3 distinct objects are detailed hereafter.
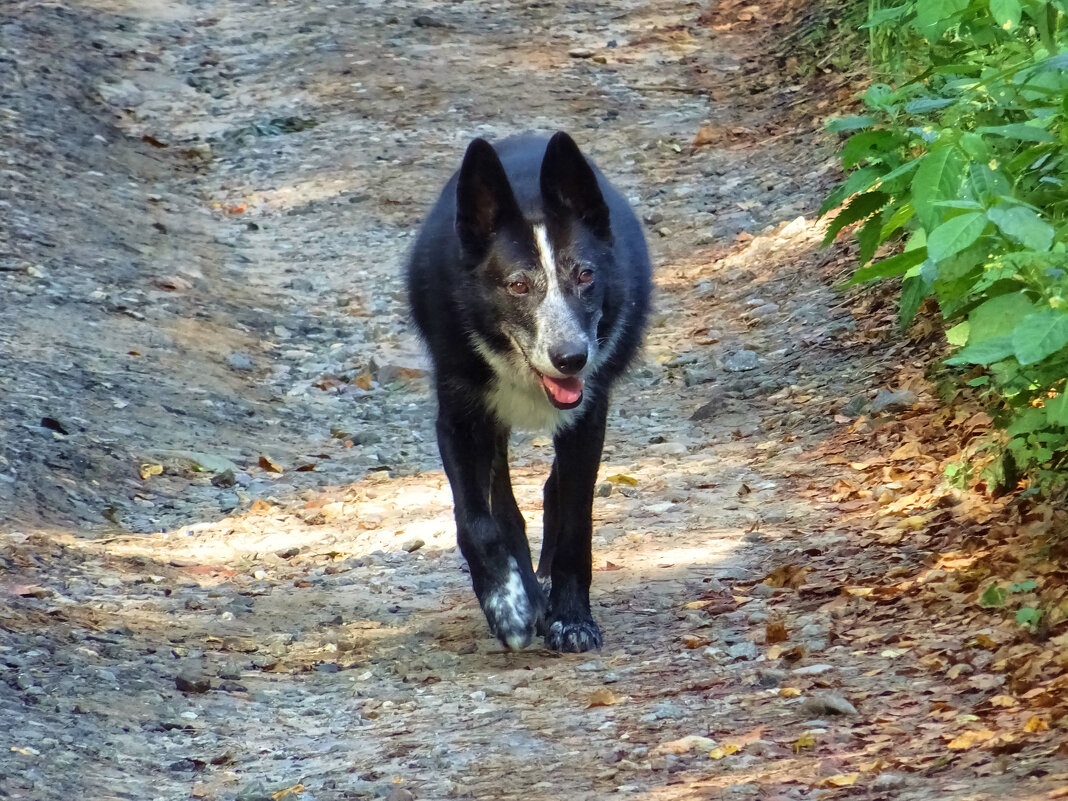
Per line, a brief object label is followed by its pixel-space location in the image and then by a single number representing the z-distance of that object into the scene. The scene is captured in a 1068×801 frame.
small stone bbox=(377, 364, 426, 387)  18.06
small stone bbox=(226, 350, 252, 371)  18.03
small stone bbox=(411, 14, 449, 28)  30.50
